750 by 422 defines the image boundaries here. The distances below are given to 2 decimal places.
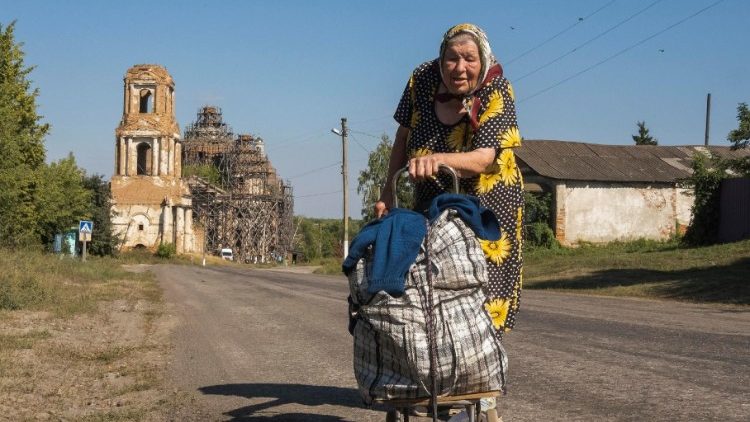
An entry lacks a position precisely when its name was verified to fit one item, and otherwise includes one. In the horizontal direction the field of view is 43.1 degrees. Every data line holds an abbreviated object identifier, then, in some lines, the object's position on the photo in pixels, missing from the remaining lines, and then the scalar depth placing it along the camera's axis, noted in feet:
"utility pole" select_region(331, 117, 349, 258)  179.11
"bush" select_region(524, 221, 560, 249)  143.43
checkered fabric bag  12.42
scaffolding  301.02
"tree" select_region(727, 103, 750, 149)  94.27
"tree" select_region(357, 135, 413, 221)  251.60
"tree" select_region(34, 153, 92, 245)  118.73
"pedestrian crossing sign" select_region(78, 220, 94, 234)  139.03
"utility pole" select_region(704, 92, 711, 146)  229.25
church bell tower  262.67
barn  145.48
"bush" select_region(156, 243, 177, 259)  257.55
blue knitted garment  12.30
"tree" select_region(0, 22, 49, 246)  92.68
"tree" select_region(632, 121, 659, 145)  278.05
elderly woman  14.52
